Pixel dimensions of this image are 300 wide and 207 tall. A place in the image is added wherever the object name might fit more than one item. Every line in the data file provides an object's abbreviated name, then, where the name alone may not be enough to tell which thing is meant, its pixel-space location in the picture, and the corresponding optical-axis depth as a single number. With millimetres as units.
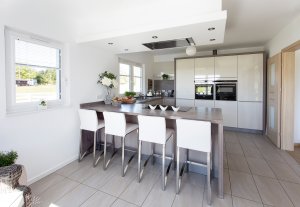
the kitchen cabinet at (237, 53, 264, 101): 4215
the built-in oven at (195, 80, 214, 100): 4707
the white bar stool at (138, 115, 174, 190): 2099
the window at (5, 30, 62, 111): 2010
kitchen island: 1926
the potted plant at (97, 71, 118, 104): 3258
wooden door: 3389
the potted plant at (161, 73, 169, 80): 5789
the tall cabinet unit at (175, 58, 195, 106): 4893
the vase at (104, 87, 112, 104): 3455
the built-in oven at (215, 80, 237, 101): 4477
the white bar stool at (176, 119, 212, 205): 1849
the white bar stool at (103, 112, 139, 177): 2400
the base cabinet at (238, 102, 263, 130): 4301
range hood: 2672
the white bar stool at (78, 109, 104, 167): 2616
